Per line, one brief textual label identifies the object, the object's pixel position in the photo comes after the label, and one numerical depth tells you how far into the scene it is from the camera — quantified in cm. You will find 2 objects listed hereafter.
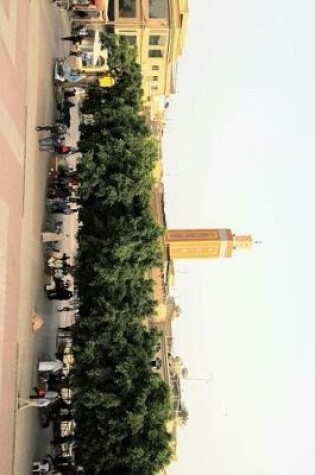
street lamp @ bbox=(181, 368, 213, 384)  4359
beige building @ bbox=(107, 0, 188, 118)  4828
